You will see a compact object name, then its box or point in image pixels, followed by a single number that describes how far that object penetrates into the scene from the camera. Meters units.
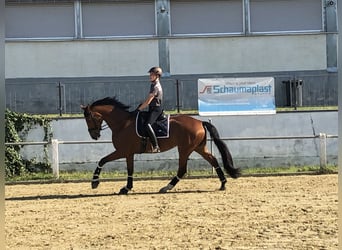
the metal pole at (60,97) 18.34
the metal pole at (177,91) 19.22
